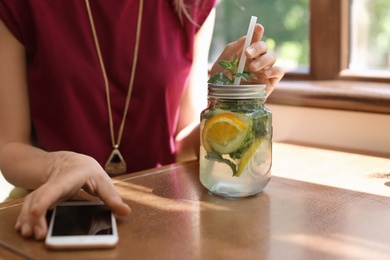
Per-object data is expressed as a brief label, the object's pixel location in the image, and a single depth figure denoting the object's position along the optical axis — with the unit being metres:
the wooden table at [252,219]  0.74
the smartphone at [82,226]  0.74
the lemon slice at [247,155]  0.91
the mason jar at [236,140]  0.90
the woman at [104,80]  1.24
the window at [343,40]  1.68
